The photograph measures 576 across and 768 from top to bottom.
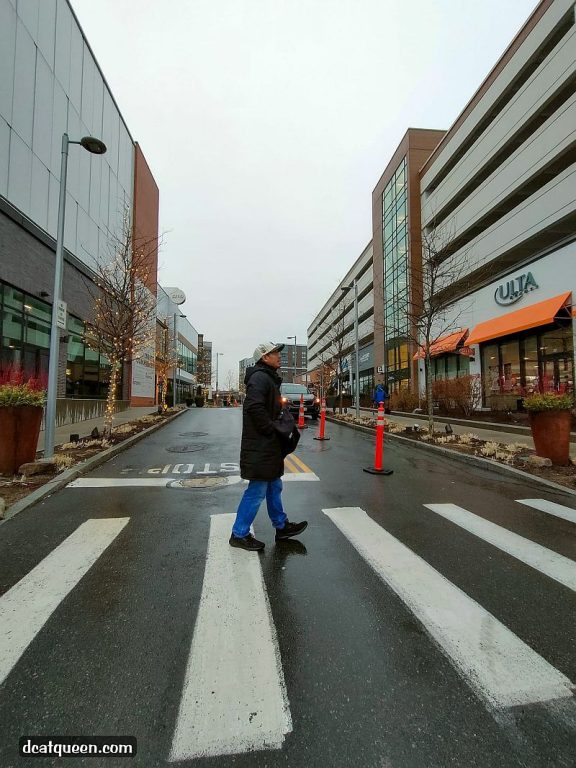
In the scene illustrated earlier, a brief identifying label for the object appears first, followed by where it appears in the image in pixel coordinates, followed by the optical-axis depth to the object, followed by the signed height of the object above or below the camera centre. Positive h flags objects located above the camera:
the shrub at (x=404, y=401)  21.77 +0.20
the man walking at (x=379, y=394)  20.88 +0.56
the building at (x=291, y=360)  126.16 +16.96
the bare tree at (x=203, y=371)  61.55 +5.14
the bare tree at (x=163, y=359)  26.00 +2.99
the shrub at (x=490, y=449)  8.61 -1.00
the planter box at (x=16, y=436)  6.45 -0.62
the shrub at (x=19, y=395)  6.46 +0.09
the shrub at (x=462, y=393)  16.80 +0.53
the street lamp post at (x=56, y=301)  7.63 +2.12
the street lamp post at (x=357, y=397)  19.66 +0.37
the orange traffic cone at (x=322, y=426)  12.28 -0.73
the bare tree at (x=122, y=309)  11.67 +2.91
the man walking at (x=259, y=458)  3.75 -0.54
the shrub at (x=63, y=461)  7.16 -1.17
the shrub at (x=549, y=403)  7.27 +0.06
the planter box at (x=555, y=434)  7.29 -0.53
